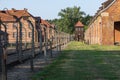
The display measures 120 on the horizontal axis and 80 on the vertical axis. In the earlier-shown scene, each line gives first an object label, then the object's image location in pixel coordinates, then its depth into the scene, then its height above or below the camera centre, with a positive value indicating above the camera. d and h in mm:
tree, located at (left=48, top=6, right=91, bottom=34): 115807 +8016
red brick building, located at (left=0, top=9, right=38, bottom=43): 16106 +540
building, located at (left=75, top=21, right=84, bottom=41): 117583 +3017
